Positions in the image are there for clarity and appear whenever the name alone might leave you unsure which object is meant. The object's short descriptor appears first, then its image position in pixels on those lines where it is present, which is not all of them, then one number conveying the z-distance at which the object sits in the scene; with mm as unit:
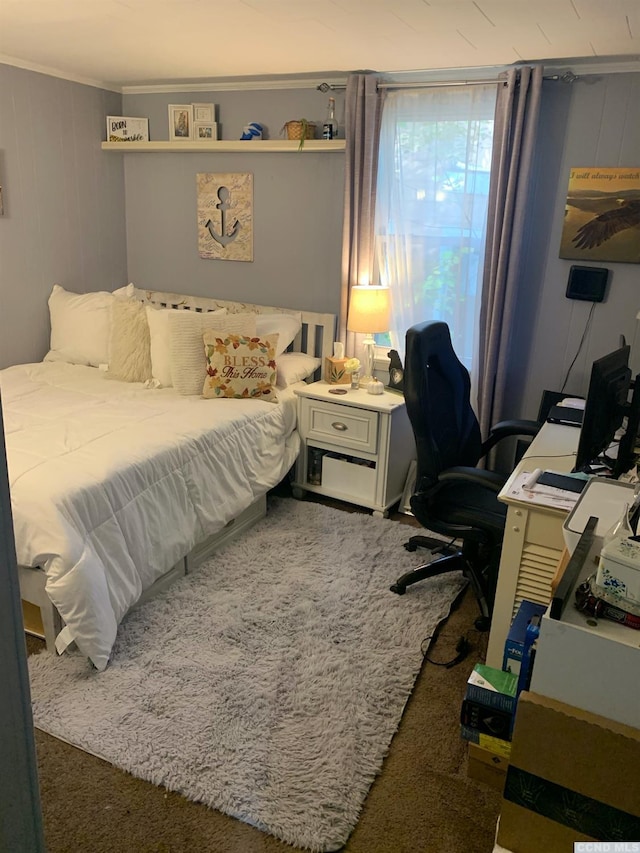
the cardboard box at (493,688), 1719
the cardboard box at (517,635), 1635
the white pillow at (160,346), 3473
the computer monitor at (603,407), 1958
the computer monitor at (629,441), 2148
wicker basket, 3564
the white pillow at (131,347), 3586
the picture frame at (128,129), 4117
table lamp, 3430
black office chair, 2402
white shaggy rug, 1860
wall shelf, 3518
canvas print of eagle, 2969
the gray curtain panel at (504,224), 2990
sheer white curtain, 3244
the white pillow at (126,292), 4015
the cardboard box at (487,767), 1752
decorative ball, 3738
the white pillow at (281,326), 3723
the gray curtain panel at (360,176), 3338
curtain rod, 2939
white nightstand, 3367
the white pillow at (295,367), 3662
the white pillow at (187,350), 3363
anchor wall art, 3965
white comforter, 2219
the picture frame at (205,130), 3898
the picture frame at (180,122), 3951
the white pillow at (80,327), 3850
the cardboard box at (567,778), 965
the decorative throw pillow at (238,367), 3361
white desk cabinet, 1940
